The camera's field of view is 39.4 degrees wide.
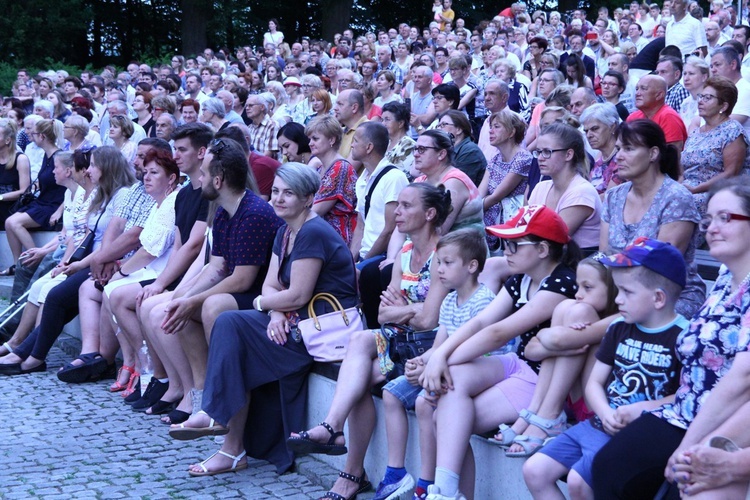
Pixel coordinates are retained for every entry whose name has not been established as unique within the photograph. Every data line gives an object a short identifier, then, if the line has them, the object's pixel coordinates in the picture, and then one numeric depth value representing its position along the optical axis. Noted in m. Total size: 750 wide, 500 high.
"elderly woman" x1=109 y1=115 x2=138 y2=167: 10.55
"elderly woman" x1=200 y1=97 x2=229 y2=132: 11.05
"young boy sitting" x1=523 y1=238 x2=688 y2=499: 3.74
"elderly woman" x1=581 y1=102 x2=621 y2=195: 6.56
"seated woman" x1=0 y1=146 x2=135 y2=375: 8.35
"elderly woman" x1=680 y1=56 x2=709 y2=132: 8.42
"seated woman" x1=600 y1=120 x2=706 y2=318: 4.81
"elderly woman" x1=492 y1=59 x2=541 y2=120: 11.59
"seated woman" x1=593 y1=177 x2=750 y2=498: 3.50
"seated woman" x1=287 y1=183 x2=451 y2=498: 5.10
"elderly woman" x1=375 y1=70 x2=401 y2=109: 12.91
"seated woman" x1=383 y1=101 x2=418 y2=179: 7.91
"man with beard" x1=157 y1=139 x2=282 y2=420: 6.30
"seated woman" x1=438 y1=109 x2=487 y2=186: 7.74
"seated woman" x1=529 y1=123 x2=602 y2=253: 5.62
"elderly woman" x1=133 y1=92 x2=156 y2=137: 13.02
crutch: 9.01
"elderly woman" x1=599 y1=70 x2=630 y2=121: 9.48
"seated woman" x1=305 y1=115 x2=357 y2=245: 7.60
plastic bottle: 7.20
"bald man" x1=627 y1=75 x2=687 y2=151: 7.36
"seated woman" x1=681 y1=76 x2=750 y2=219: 6.73
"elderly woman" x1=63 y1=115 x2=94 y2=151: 10.93
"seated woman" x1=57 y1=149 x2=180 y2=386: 7.54
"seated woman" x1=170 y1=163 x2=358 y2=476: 5.67
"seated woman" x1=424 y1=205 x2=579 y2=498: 4.34
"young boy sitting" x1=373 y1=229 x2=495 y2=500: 4.85
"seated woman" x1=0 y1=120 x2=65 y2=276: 11.73
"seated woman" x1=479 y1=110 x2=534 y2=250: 7.79
